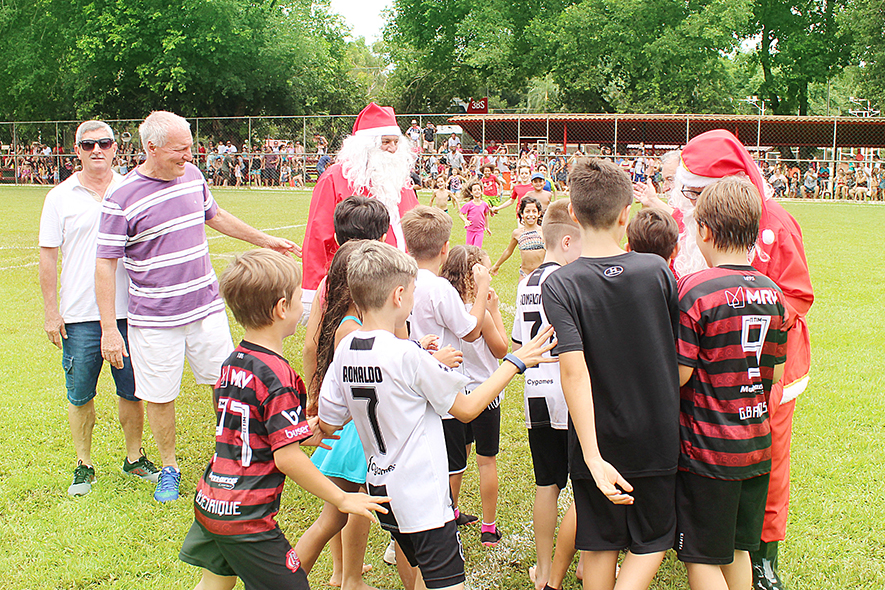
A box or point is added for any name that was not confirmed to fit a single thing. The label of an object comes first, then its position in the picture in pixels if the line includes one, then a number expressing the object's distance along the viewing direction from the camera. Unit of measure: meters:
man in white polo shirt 4.16
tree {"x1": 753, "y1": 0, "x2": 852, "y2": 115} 41.09
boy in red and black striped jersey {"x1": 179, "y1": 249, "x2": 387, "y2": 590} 2.38
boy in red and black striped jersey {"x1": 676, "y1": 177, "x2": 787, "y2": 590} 2.48
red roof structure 33.50
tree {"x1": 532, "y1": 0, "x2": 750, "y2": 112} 38.09
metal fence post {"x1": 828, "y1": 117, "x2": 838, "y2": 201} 29.97
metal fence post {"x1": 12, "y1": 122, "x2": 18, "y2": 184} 34.00
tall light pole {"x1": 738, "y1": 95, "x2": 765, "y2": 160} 45.37
